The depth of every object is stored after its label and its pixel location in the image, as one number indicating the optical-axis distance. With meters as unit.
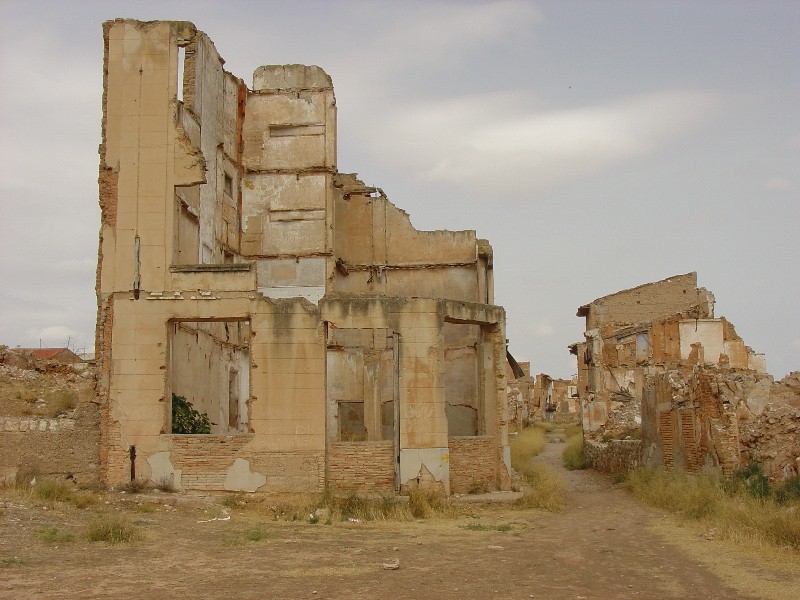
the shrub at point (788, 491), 13.42
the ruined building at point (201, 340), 16.84
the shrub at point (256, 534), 12.38
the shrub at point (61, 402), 21.17
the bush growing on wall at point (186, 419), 18.06
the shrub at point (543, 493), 17.09
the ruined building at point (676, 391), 15.67
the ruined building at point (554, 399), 66.19
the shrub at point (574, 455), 28.04
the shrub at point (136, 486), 16.53
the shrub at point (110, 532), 11.73
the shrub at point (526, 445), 23.98
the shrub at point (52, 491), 15.23
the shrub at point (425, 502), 15.62
